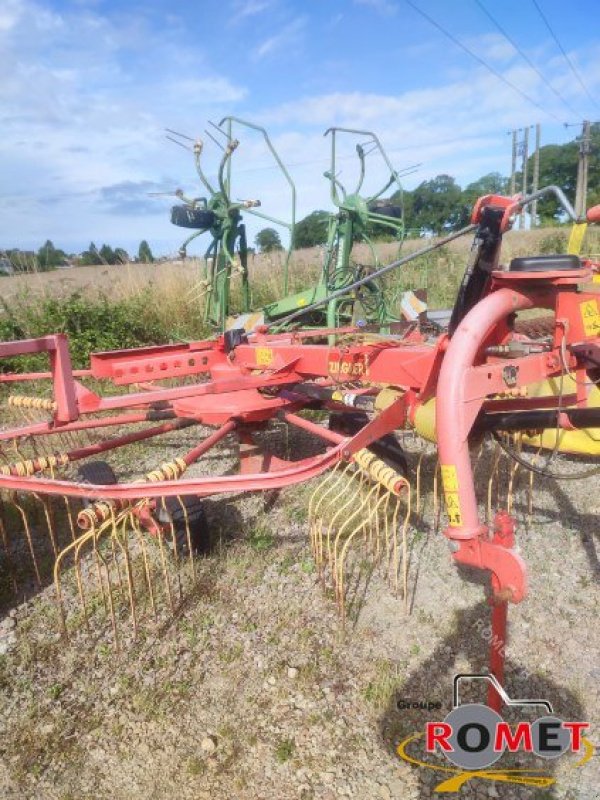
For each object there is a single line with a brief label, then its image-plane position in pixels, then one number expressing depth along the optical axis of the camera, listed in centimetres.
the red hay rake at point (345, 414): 174
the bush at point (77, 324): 699
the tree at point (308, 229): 2290
